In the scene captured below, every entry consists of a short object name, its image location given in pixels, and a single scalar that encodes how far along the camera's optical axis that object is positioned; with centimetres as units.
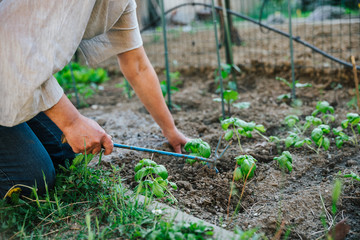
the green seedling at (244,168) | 171
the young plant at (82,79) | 380
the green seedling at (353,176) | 162
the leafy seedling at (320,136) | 196
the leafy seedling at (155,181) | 152
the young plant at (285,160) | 181
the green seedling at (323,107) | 231
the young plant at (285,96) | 301
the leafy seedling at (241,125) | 199
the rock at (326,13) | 654
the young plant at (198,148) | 181
